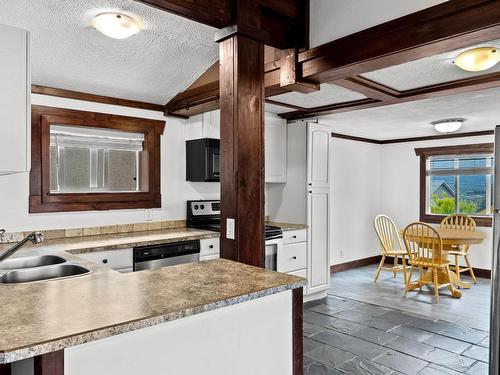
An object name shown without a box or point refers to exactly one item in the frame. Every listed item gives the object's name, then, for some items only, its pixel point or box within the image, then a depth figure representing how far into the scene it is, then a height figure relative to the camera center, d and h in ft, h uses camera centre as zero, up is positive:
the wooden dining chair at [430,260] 15.30 -3.01
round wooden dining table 15.10 -2.12
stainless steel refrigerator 6.17 -1.55
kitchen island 3.45 -1.34
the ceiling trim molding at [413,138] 19.51 +2.69
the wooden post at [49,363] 3.27 -1.52
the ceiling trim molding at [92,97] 10.56 +2.59
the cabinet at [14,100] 5.28 +1.19
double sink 6.45 -1.51
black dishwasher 10.00 -1.87
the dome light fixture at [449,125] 16.26 +2.62
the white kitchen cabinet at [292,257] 13.71 -2.59
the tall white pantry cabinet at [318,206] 15.06 -0.80
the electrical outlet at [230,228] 7.01 -0.78
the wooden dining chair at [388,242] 17.92 -2.79
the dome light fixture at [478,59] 8.47 +2.89
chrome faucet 6.06 -0.92
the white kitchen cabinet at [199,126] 13.64 +2.11
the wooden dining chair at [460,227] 17.47 -1.96
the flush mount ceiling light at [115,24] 7.53 +3.19
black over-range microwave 12.81 +0.89
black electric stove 13.27 -1.09
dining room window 19.58 +0.26
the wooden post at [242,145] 6.97 +0.76
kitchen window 10.52 +0.73
